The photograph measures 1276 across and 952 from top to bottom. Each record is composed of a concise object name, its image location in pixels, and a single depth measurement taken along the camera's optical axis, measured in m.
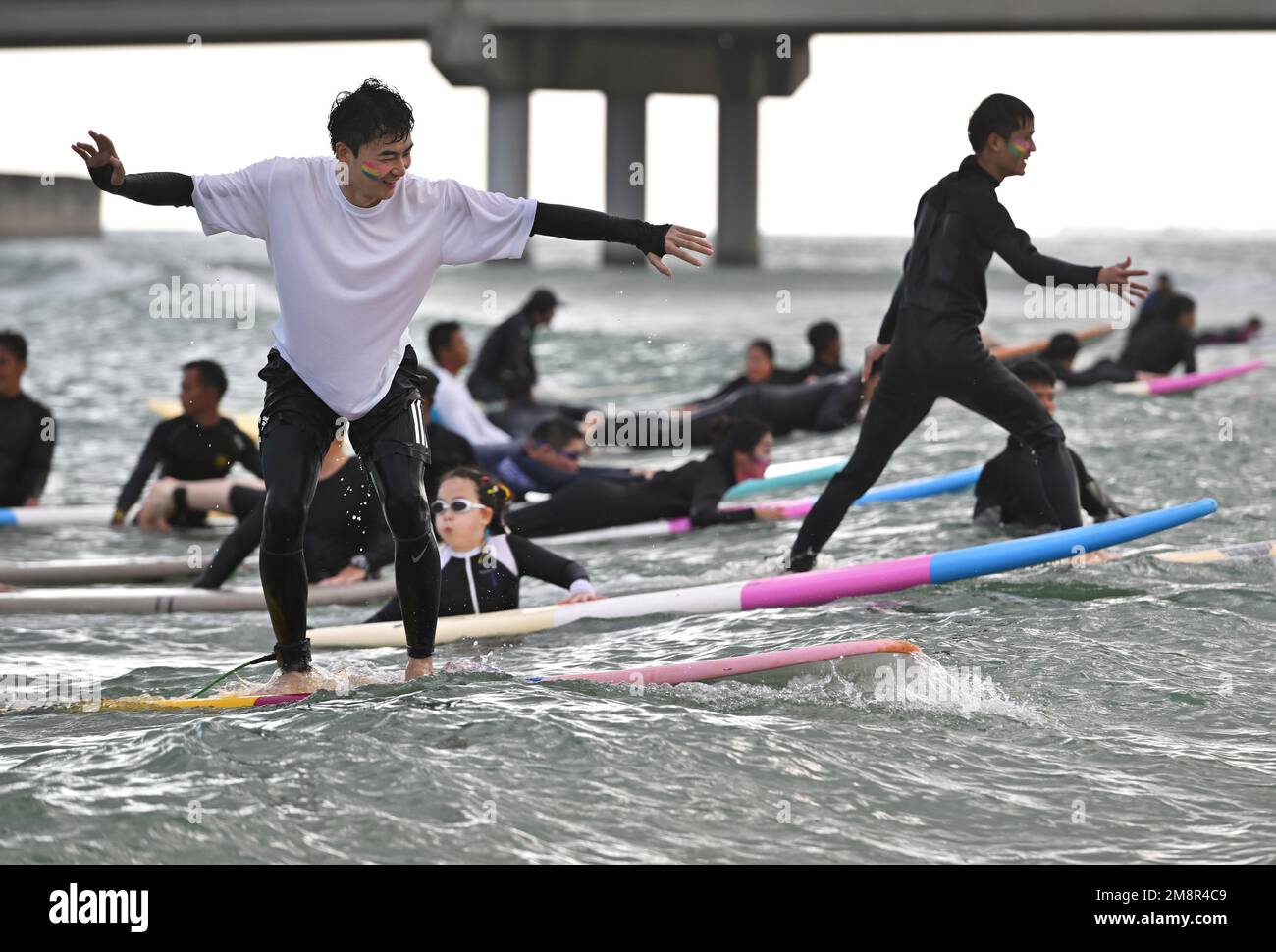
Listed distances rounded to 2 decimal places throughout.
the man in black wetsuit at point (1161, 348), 29.03
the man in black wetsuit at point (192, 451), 18.56
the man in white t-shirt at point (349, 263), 8.58
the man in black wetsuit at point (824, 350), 26.11
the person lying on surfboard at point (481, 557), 11.91
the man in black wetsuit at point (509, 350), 25.94
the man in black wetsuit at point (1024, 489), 14.39
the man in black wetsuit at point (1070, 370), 25.83
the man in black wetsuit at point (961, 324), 11.74
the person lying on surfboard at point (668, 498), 17.14
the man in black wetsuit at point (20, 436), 19.02
